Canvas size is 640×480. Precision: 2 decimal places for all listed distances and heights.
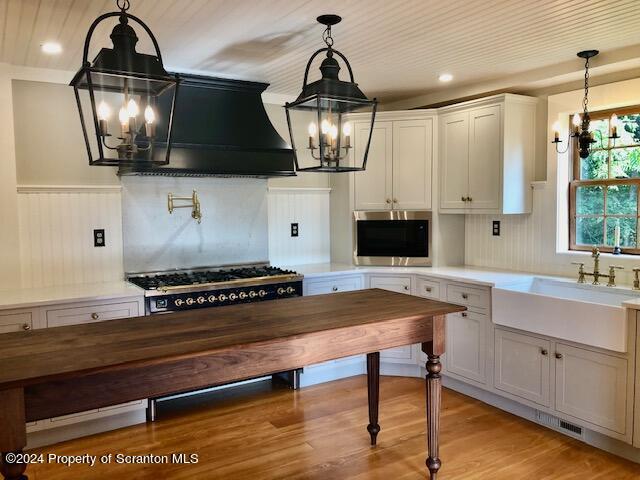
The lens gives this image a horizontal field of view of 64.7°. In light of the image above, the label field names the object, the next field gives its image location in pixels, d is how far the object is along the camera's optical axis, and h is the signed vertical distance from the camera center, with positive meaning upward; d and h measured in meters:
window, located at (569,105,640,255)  3.53 +0.17
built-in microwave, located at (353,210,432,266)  4.54 -0.21
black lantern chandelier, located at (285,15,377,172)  2.15 +0.48
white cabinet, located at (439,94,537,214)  3.94 +0.48
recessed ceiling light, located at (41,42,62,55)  3.04 +1.06
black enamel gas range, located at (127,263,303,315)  3.48 -0.50
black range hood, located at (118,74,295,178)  3.67 +0.64
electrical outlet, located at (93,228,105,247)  3.82 -0.13
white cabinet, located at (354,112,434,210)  4.46 +0.48
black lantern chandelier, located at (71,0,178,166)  1.73 +0.48
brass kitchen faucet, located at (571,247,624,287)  3.40 -0.42
